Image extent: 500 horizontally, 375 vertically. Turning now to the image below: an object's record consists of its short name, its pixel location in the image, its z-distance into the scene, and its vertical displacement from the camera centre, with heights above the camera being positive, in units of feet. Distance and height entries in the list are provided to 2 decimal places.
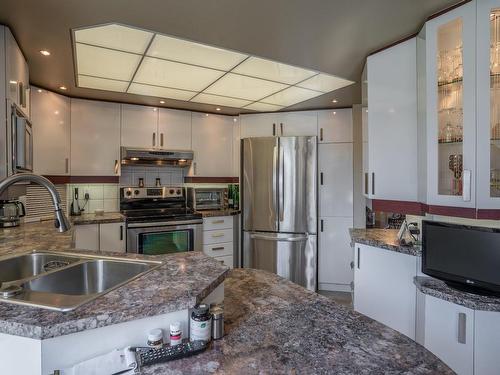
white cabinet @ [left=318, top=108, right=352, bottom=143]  12.66 +2.49
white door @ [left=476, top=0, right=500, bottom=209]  5.18 +1.42
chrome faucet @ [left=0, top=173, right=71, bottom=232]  3.93 -0.16
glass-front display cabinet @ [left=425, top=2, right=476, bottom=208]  5.33 +1.43
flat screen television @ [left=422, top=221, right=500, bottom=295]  4.88 -1.20
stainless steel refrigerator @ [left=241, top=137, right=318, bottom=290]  12.39 -0.86
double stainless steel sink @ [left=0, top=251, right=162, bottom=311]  3.86 -1.17
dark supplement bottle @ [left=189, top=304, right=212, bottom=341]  2.98 -1.34
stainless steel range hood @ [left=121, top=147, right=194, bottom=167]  11.81 +1.19
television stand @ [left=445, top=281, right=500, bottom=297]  5.02 -1.77
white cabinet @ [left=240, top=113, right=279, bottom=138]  13.33 +2.67
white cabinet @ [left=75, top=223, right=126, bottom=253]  10.23 -1.69
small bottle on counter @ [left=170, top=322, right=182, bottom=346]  2.90 -1.40
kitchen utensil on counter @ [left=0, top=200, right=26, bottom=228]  8.15 -0.72
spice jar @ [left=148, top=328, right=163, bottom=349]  2.81 -1.40
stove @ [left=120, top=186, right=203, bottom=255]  11.13 -1.29
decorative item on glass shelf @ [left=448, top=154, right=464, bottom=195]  5.50 +0.25
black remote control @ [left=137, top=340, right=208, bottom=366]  2.65 -1.48
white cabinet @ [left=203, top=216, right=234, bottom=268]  12.65 -2.15
